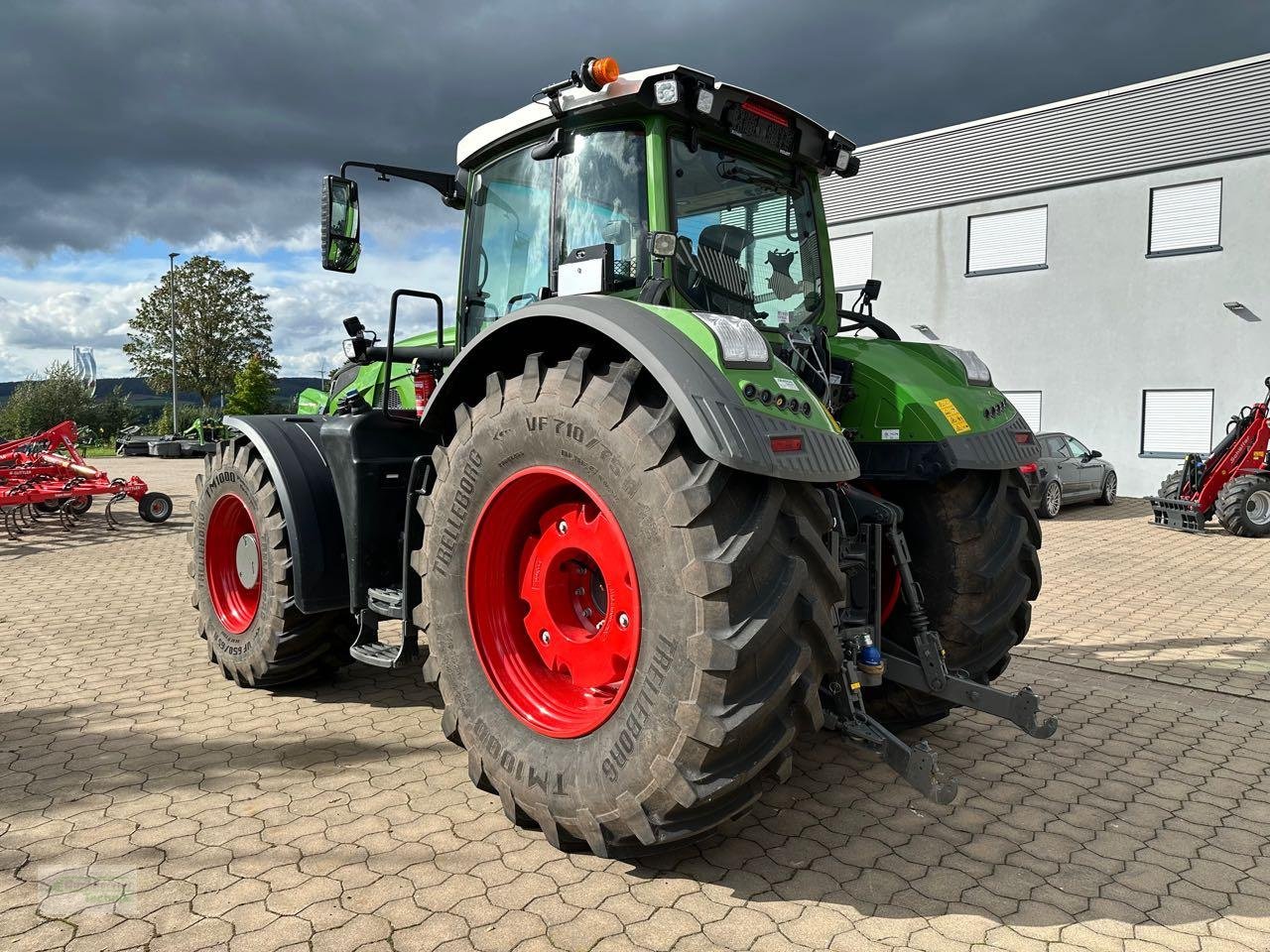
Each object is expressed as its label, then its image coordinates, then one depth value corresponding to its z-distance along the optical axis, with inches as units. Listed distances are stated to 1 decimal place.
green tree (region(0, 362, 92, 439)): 1642.5
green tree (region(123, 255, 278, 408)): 2112.5
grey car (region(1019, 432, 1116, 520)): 606.9
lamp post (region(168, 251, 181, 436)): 1563.7
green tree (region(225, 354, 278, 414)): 1869.1
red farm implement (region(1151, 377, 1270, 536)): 501.4
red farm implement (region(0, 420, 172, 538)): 466.3
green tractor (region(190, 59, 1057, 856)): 103.6
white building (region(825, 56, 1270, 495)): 660.1
